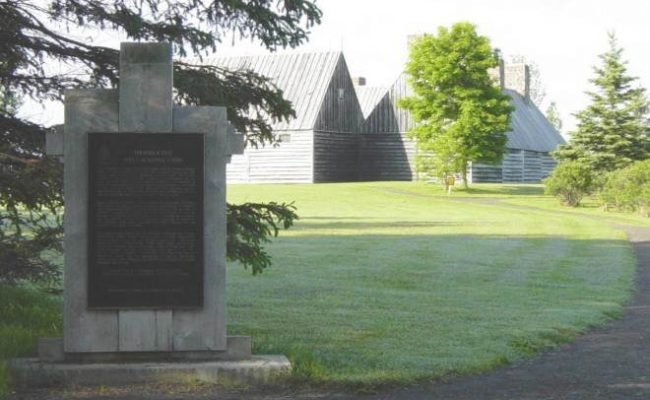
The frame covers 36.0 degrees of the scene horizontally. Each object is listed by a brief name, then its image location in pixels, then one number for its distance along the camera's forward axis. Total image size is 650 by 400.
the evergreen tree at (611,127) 52.03
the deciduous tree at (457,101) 57.91
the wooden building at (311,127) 62.19
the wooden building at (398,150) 67.56
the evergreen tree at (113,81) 10.47
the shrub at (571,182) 49.06
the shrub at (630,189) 42.47
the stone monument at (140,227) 8.79
